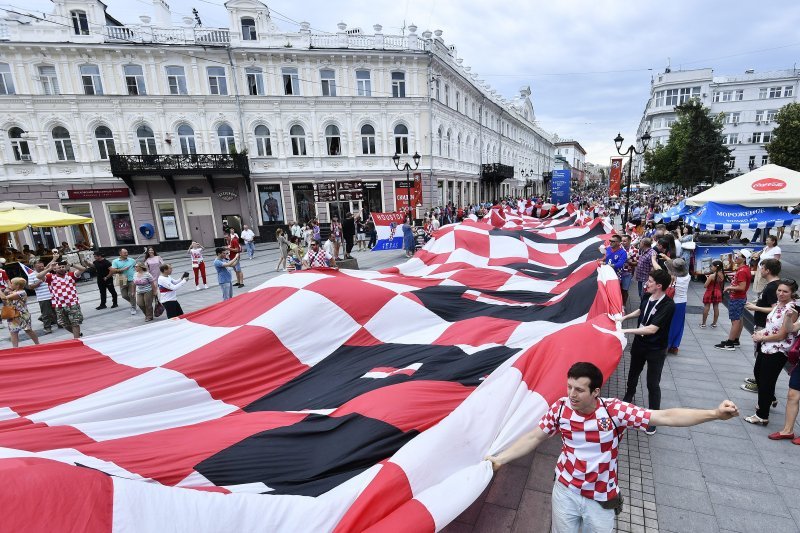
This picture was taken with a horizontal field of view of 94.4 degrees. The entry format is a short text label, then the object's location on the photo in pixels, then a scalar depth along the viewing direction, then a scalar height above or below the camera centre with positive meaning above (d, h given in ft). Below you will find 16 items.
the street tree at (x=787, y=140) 76.74 +7.51
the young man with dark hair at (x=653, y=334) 12.78 -5.38
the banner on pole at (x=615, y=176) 61.52 +1.58
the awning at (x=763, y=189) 31.58 -1.03
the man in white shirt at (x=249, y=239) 59.06 -5.28
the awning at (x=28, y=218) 43.57 -0.10
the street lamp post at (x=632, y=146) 48.16 +5.61
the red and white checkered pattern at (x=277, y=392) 6.27 -5.33
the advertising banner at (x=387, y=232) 59.72 -5.50
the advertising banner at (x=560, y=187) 99.25 +0.41
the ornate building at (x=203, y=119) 69.77 +17.65
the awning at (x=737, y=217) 31.89 -3.43
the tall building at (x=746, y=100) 154.20 +33.02
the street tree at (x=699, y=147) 88.33 +7.90
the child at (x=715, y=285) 23.29 -6.52
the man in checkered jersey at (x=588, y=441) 7.42 -5.27
